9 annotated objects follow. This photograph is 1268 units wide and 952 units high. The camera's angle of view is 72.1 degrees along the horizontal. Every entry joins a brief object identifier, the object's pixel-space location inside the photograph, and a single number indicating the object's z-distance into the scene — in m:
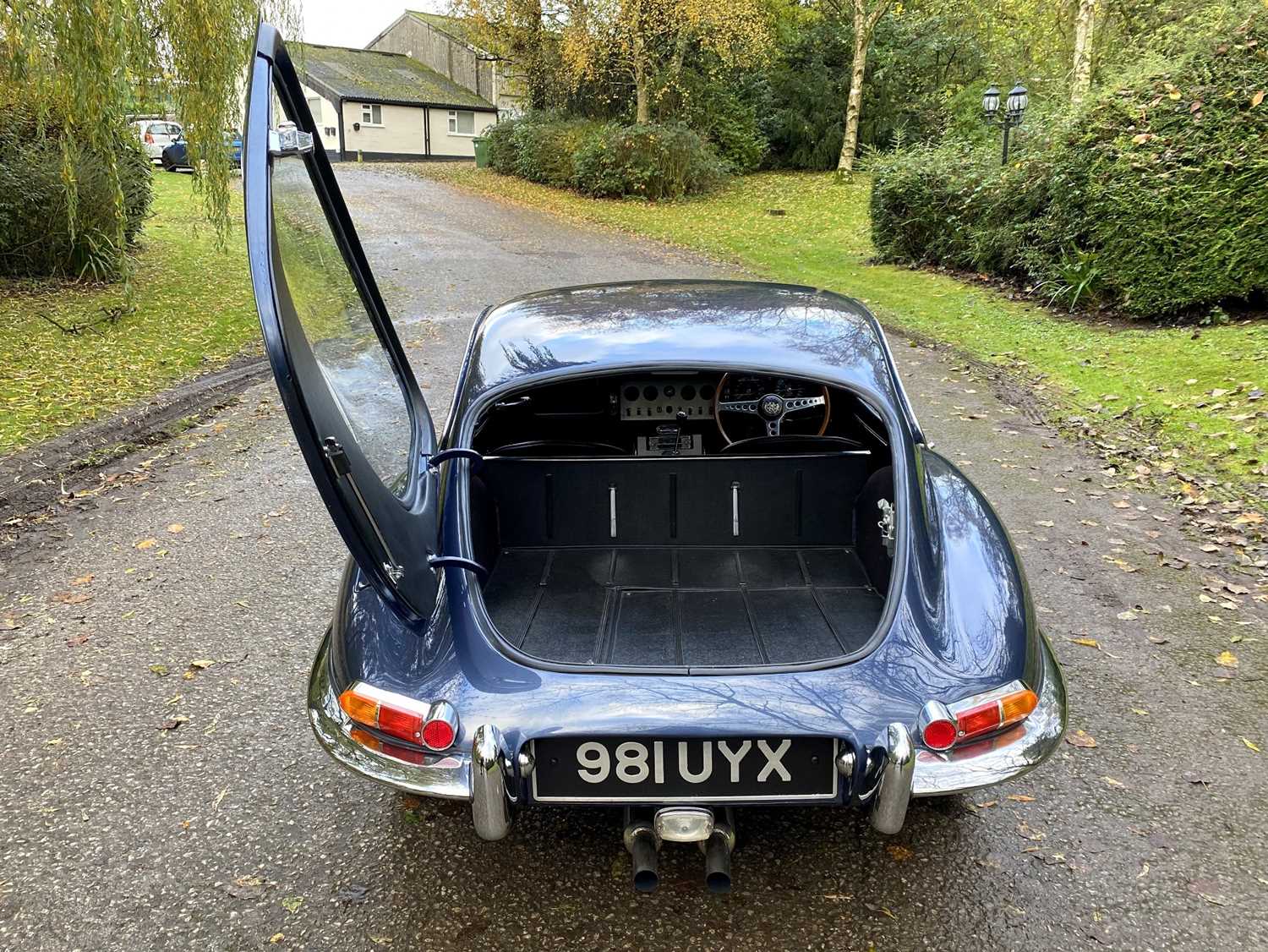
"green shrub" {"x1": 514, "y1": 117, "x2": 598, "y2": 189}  24.03
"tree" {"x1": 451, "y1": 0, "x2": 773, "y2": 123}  21.80
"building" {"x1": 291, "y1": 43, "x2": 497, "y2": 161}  40.47
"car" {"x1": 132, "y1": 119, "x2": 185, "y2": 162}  25.89
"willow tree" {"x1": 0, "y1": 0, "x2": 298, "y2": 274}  7.25
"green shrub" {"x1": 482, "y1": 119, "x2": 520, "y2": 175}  26.80
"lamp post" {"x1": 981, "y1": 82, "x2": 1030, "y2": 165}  13.09
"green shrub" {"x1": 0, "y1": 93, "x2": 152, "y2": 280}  10.89
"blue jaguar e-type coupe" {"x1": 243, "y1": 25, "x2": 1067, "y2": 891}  2.17
